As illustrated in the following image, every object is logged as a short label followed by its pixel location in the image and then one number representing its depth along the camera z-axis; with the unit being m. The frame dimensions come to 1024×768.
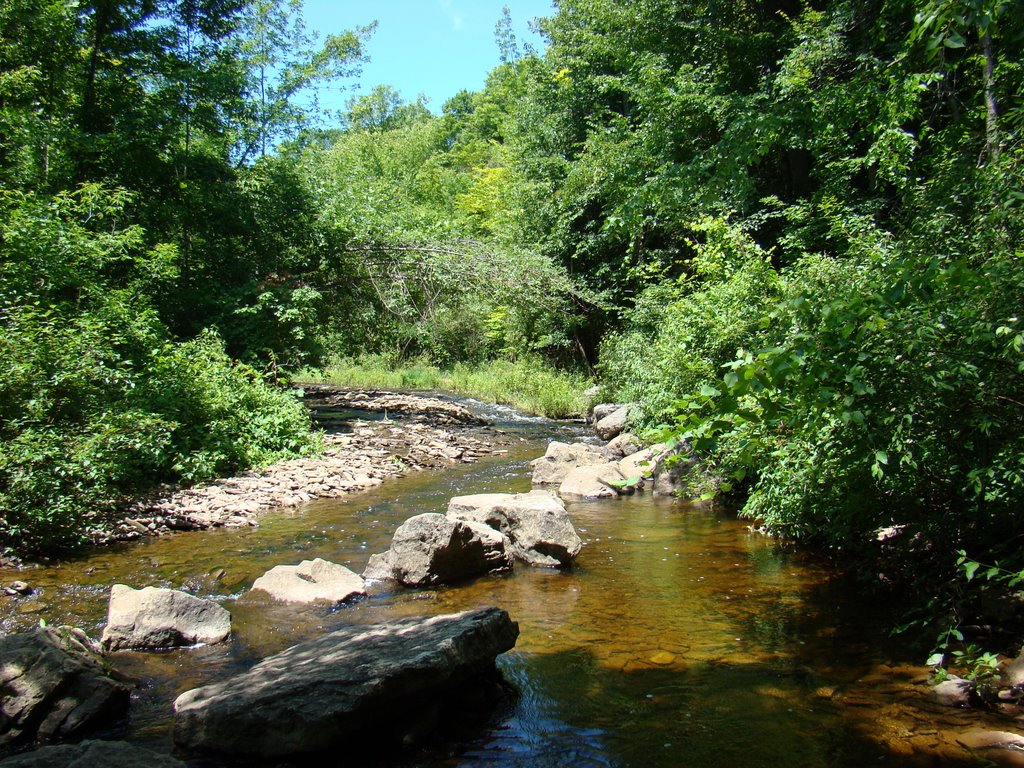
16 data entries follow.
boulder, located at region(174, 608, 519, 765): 3.88
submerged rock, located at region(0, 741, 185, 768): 3.18
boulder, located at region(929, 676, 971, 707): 4.38
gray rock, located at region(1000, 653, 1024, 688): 4.38
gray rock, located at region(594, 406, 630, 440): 16.73
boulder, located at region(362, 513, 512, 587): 7.14
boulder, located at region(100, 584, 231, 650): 5.52
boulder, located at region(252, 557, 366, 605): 6.70
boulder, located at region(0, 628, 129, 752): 4.12
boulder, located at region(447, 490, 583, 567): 7.86
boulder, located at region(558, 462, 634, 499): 11.60
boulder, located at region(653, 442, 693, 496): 11.38
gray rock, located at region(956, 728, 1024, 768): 3.73
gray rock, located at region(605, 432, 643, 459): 14.10
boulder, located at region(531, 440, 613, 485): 12.77
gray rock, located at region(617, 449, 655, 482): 11.66
